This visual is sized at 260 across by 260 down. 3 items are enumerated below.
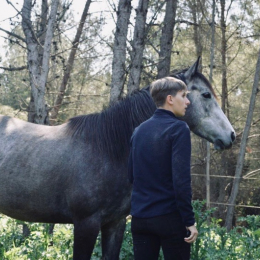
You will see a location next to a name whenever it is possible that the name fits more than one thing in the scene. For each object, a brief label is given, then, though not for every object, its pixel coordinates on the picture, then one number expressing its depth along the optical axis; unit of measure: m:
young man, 2.69
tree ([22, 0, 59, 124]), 6.65
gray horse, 4.11
